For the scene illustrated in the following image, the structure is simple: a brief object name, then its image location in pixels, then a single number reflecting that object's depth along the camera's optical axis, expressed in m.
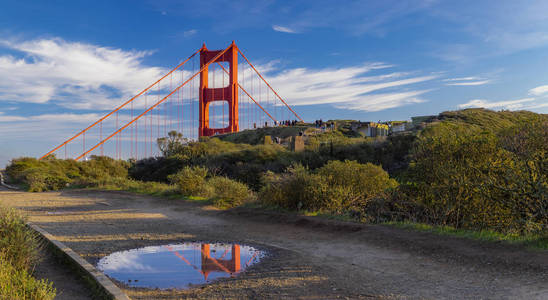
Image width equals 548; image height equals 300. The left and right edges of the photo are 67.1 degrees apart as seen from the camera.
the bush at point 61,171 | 23.05
